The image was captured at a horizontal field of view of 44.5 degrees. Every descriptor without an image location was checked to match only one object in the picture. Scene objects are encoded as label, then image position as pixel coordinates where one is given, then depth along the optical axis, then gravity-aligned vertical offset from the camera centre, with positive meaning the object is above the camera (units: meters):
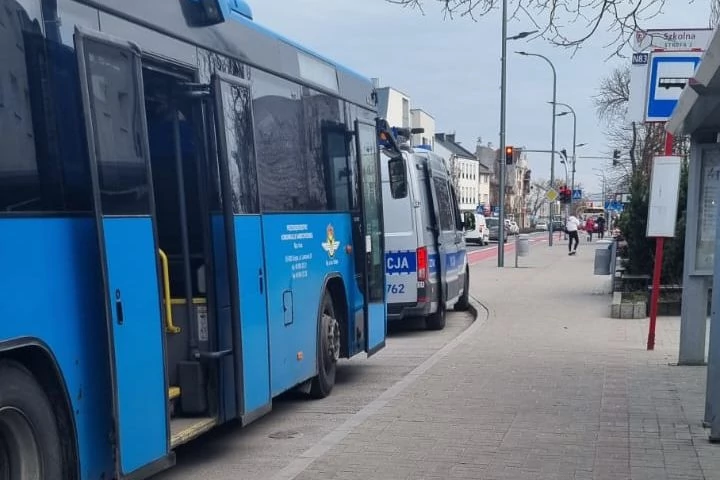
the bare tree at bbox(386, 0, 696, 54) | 7.59 +1.27
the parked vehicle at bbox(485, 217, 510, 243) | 64.20 -4.58
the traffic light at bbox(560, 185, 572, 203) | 46.06 -1.72
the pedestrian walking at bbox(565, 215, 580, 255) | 40.09 -3.15
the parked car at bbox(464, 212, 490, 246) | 53.53 -4.15
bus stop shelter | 9.97 -0.85
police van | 13.19 -1.18
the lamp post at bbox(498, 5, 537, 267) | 28.52 +1.34
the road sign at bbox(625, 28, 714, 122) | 9.62 +1.27
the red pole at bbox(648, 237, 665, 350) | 10.63 -1.52
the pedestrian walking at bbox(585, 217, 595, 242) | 59.06 -4.38
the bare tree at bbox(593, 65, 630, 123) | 40.97 +3.21
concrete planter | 15.55 -2.63
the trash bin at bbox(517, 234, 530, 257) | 30.58 -2.85
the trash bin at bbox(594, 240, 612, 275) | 19.12 -2.18
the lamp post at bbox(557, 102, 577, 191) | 60.24 +2.07
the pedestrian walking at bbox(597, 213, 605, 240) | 57.33 -4.28
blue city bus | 4.19 -0.34
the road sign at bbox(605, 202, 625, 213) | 44.53 -2.45
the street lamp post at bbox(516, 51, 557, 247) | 48.75 +0.75
